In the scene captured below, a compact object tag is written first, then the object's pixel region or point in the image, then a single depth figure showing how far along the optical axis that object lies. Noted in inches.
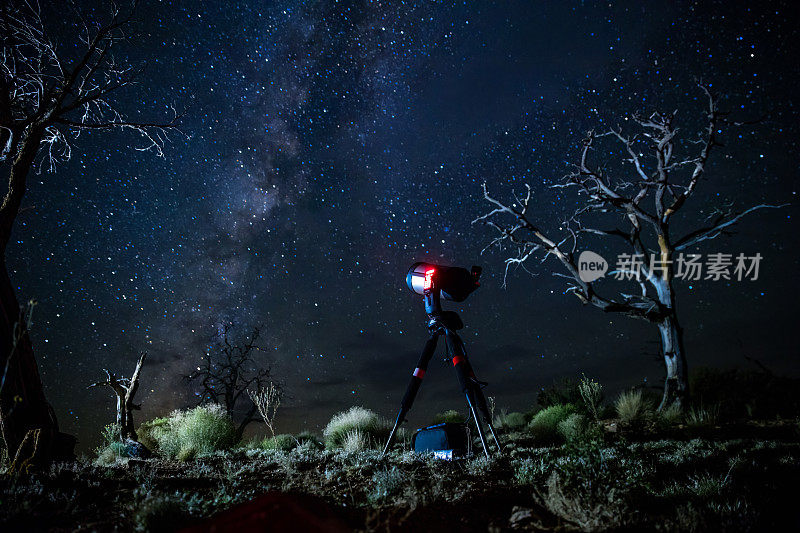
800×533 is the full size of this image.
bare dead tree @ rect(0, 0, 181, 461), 181.5
